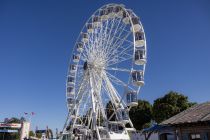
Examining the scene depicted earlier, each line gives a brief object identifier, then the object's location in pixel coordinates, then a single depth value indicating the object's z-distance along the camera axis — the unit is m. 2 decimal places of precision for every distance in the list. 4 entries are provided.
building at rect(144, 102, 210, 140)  10.78
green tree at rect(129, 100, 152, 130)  38.62
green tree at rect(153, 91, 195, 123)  32.44
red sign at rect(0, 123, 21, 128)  44.03
